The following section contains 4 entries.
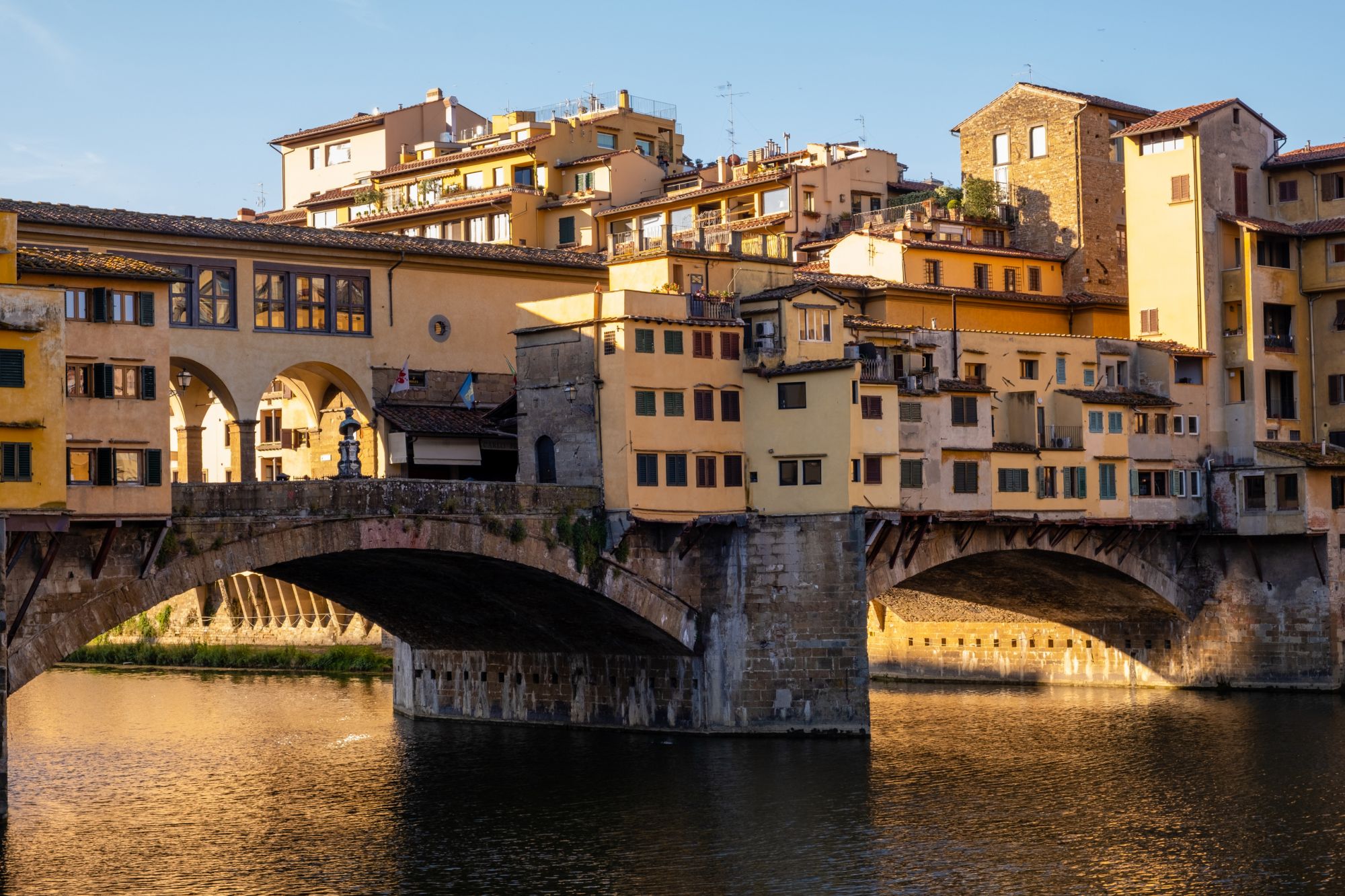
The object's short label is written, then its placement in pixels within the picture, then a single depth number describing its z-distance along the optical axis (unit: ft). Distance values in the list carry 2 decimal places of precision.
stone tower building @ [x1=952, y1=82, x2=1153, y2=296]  295.69
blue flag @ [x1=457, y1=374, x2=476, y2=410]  222.07
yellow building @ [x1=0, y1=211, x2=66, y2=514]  154.81
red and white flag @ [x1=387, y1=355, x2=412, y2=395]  214.69
